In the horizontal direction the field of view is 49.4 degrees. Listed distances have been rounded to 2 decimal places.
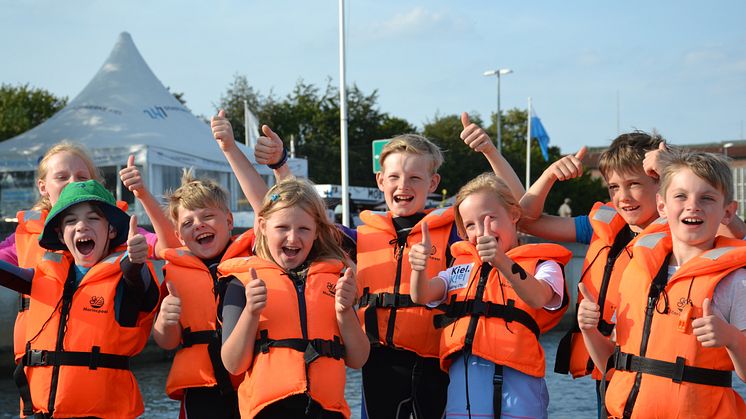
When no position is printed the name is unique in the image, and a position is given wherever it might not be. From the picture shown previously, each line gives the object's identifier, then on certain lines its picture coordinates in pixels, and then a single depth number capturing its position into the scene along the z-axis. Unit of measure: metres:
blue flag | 41.78
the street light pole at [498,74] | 44.73
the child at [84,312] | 3.99
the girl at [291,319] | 3.58
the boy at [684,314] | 3.35
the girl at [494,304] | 3.84
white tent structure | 19.44
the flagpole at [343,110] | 19.64
